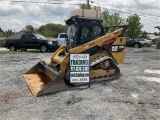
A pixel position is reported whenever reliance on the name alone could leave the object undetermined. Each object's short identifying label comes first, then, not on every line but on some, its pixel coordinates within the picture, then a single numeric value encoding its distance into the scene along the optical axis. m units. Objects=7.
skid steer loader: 4.50
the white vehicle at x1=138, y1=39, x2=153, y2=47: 19.98
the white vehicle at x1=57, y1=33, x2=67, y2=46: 11.96
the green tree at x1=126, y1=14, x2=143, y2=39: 25.48
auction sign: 4.23
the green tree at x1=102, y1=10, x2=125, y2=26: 23.92
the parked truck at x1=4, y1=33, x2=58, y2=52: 11.25
